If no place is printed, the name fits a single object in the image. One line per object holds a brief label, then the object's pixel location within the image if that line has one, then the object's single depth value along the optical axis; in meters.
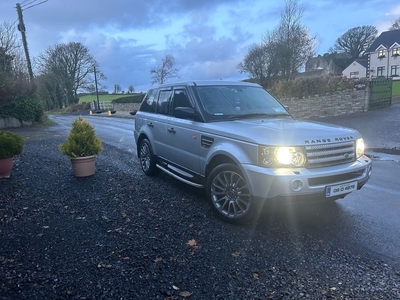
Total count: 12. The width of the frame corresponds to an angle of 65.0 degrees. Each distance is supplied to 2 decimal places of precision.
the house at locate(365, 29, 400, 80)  53.28
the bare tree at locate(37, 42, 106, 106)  52.06
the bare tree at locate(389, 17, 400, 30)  64.75
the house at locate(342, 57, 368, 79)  60.29
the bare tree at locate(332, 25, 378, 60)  71.44
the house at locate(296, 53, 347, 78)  65.69
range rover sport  3.78
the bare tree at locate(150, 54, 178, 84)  41.72
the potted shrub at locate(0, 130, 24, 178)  6.72
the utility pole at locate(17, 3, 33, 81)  21.53
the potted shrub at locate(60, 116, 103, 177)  6.81
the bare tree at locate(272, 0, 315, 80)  26.12
